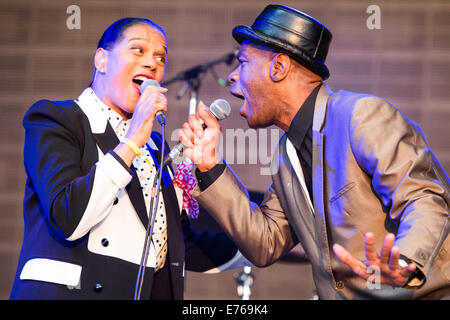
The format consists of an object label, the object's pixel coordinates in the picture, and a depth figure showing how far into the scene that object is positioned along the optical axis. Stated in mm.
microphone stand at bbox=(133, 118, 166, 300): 3835
